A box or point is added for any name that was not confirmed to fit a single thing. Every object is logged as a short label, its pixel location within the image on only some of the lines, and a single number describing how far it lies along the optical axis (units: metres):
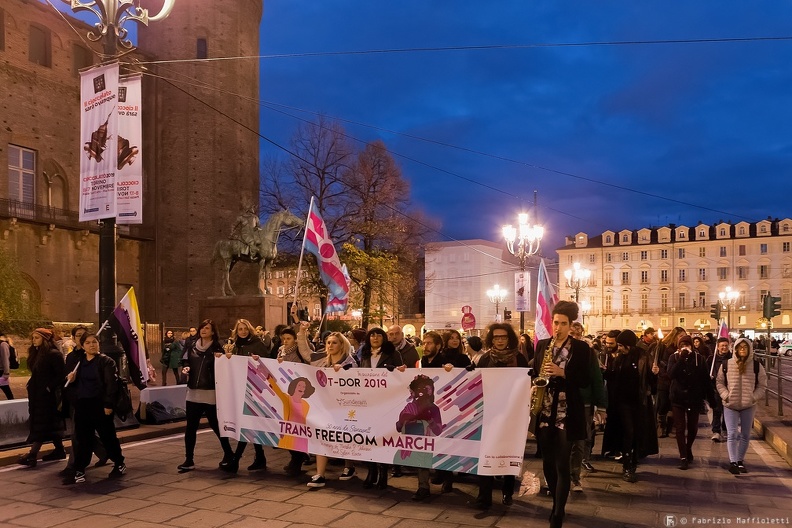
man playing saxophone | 5.42
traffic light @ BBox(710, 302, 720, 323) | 30.25
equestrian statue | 26.19
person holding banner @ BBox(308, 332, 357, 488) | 7.58
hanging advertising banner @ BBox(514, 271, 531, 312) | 20.67
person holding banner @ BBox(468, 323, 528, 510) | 6.74
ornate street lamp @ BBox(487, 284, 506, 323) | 42.94
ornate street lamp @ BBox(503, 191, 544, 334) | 21.59
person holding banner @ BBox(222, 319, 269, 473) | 8.33
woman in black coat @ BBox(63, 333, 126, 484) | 7.64
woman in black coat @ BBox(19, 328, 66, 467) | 8.45
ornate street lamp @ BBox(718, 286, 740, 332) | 79.28
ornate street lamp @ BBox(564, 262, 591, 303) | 35.09
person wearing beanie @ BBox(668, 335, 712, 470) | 8.93
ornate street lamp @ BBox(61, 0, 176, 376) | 9.97
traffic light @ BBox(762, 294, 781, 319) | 21.81
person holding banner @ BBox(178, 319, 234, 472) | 8.18
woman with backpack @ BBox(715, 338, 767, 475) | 8.35
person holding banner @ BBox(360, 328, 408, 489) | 7.59
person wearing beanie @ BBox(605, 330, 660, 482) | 8.05
